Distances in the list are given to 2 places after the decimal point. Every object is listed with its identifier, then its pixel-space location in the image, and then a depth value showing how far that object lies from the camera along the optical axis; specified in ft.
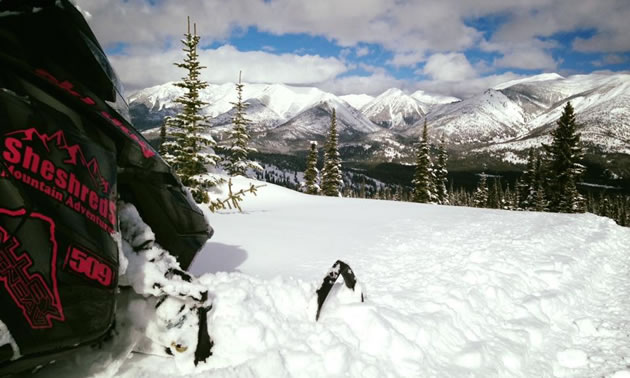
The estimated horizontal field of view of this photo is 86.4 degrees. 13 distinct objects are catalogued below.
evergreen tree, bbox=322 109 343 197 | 127.75
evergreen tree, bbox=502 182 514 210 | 183.95
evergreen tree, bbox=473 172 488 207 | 177.37
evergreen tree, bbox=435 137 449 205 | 138.82
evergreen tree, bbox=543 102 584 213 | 110.73
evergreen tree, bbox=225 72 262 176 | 90.48
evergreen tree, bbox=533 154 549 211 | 145.89
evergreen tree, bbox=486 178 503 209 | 197.06
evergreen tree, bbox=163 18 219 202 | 56.67
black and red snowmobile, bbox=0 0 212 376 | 4.75
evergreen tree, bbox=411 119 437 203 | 125.80
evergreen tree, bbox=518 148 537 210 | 158.78
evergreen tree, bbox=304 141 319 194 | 123.98
